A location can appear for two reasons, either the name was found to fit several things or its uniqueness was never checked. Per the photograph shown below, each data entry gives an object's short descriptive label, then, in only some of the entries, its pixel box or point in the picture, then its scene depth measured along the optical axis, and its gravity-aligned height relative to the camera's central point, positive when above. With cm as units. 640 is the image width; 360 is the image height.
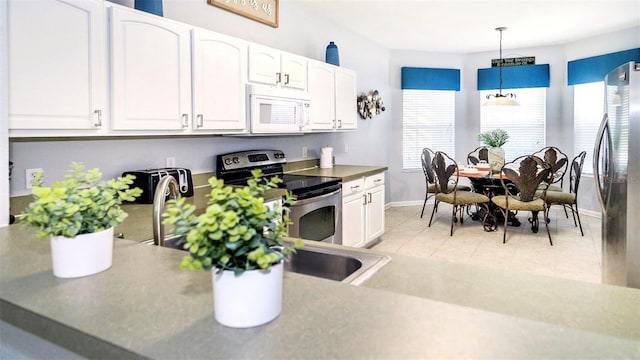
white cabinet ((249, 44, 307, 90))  307 +79
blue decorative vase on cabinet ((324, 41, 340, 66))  427 +115
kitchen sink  141 -32
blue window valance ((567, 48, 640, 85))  540 +138
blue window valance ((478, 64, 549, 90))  646 +142
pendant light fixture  525 +83
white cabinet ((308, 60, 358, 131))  386 +71
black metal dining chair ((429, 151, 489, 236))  499 -31
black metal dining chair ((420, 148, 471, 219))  542 -8
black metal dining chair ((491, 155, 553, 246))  443 -22
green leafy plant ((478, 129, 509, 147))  540 +37
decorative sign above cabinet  324 +131
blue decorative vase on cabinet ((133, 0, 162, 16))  235 +91
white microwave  303 +46
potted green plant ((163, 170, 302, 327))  71 -14
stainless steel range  309 -17
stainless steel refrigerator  224 -4
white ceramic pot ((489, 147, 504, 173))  537 +12
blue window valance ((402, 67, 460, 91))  672 +144
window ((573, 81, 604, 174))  584 +73
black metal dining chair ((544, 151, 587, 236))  483 -34
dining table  508 -27
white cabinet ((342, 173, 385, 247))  382 -41
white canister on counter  454 +11
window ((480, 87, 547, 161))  660 +76
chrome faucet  146 -12
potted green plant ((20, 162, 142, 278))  101 -13
